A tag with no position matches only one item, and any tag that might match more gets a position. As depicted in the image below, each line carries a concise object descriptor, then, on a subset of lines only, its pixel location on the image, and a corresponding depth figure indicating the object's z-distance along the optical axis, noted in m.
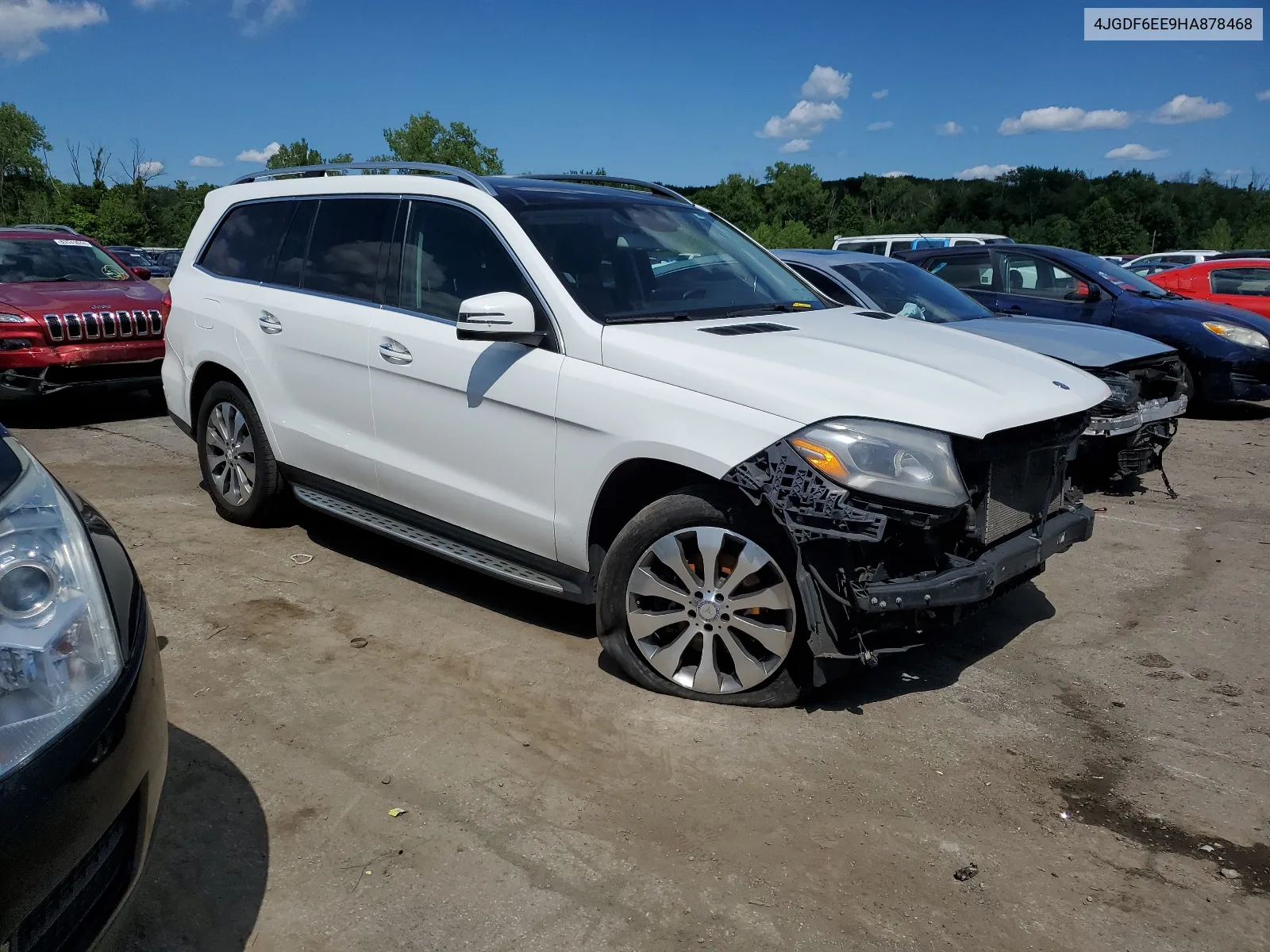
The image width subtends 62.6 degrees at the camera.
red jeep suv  8.27
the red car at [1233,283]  12.58
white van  19.34
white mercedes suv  3.36
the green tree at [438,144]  70.06
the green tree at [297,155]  73.75
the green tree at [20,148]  77.69
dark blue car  9.61
